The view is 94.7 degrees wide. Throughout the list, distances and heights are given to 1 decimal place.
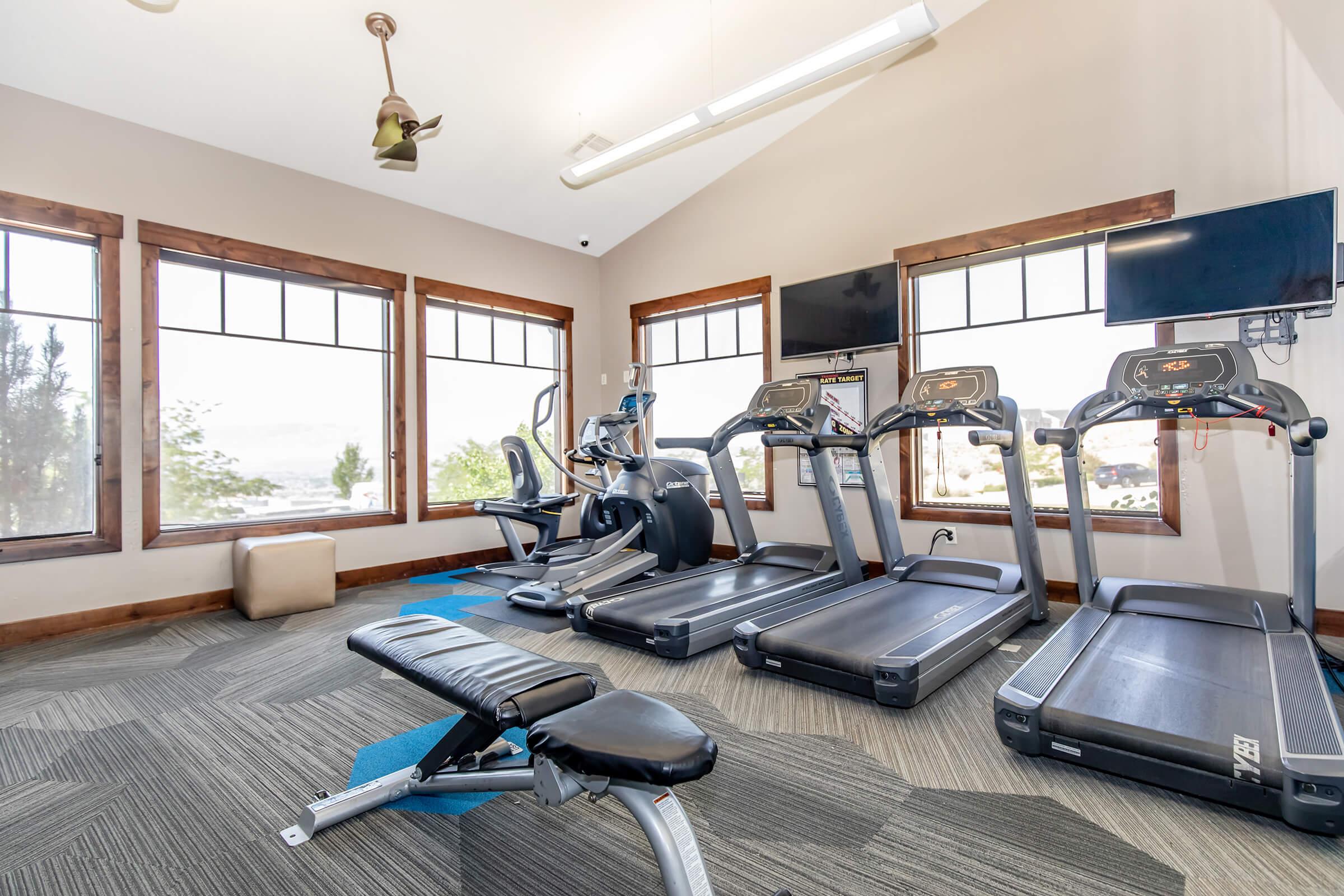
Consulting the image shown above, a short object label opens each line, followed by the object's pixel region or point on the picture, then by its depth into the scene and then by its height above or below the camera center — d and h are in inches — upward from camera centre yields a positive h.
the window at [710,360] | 242.4 +37.0
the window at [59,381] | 156.3 +19.8
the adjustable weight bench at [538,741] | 49.3 -26.3
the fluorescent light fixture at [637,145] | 166.9 +87.0
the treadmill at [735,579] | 141.7 -37.5
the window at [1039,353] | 168.7 +27.7
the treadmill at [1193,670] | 76.1 -36.7
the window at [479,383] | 236.7 +27.9
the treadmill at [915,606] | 112.9 -37.1
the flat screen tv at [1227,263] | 134.1 +41.7
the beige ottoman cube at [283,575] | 173.6 -35.0
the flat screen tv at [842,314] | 196.5 +44.7
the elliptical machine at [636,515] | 191.8 -21.4
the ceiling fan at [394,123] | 142.9 +77.4
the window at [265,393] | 179.5 +19.8
